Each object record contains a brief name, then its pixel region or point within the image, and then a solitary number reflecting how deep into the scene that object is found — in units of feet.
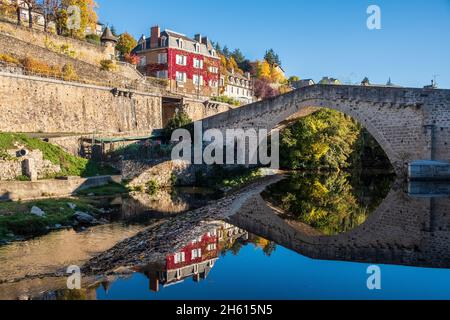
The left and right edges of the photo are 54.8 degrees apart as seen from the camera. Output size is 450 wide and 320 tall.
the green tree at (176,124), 102.18
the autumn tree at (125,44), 203.50
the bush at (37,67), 91.74
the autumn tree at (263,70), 315.99
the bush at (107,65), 128.88
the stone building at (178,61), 163.02
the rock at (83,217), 47.57
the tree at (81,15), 146.66
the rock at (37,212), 45.93
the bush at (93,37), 170.05
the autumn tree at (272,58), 335.42
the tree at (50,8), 139.19
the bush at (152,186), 75.68
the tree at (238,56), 352.08
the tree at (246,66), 324.39
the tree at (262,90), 243.60
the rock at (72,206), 51.08
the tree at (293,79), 357.49
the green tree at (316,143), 113.29
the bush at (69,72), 97.32
